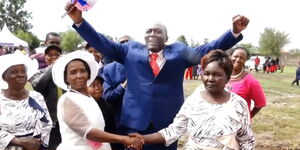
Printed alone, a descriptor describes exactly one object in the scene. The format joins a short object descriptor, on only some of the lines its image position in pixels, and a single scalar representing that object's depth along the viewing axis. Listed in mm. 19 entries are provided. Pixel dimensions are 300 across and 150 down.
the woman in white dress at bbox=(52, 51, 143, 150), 1975
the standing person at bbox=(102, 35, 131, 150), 3004
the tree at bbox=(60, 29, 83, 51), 49771
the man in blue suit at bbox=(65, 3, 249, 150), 2659
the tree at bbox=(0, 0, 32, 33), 55515
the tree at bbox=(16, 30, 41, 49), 39846
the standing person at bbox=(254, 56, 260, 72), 25753
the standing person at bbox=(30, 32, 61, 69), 3767
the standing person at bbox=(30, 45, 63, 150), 2906
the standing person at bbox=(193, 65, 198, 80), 16967
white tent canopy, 20452
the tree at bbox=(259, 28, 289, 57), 49651
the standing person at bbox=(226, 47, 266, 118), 3280
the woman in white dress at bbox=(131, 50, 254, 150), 1968
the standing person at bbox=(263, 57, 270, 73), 25556
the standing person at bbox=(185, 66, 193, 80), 17022
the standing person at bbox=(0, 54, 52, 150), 2336
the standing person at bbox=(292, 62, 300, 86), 16180
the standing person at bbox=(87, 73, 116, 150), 2848
